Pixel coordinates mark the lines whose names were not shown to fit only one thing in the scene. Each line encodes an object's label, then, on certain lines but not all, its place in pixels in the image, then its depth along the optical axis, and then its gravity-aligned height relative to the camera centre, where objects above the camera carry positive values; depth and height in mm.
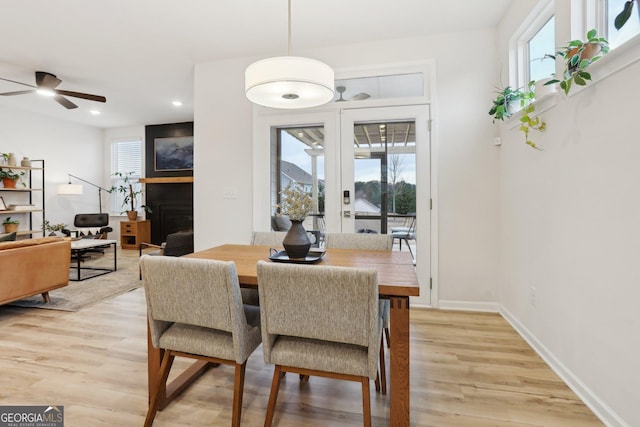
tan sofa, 2844 -530
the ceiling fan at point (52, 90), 3791 +1517
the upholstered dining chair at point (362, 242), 2369 -231
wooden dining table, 1370 -344
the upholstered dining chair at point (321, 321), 1235 -460
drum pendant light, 1657 +735
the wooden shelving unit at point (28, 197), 5465 +312
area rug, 3262 -934
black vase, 1821 -174
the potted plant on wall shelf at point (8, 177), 5206 +619
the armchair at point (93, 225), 6275 -246
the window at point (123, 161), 7223 +1230
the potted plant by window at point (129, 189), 7070 +557
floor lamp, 6091 +490
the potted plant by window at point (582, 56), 1569 +806
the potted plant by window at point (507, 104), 2602 +906
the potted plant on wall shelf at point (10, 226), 5309 -211
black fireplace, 6746 +422
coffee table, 4312 -855
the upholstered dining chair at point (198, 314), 1372 -470
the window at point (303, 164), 3484 +555
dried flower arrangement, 1798 +48
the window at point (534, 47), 2279 +1352
